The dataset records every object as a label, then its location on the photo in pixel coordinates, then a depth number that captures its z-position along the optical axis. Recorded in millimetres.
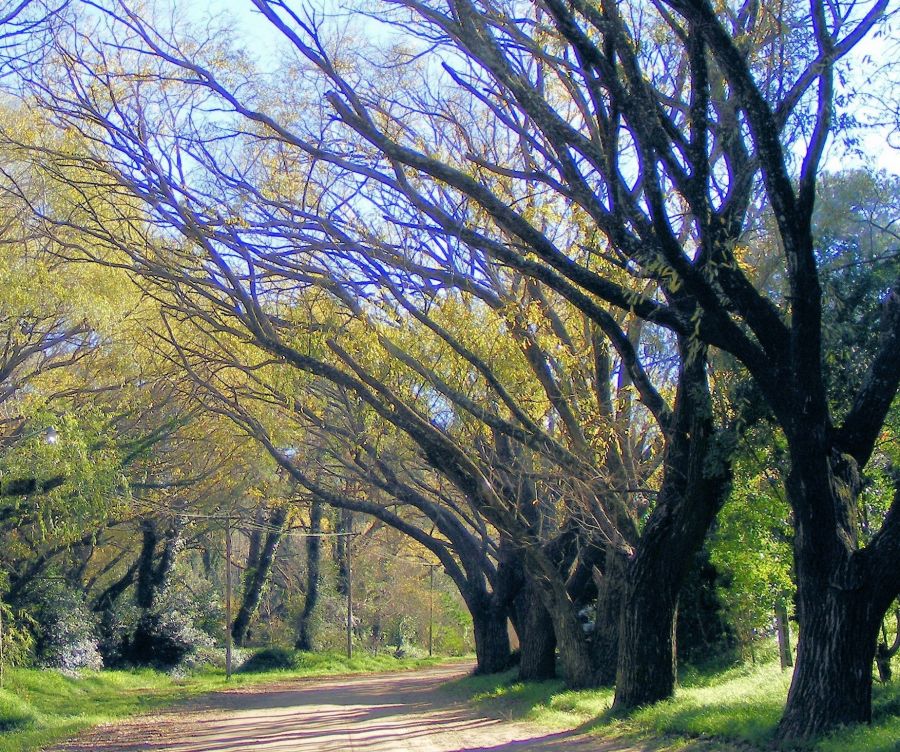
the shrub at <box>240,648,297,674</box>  42531
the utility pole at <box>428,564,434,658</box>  58531
